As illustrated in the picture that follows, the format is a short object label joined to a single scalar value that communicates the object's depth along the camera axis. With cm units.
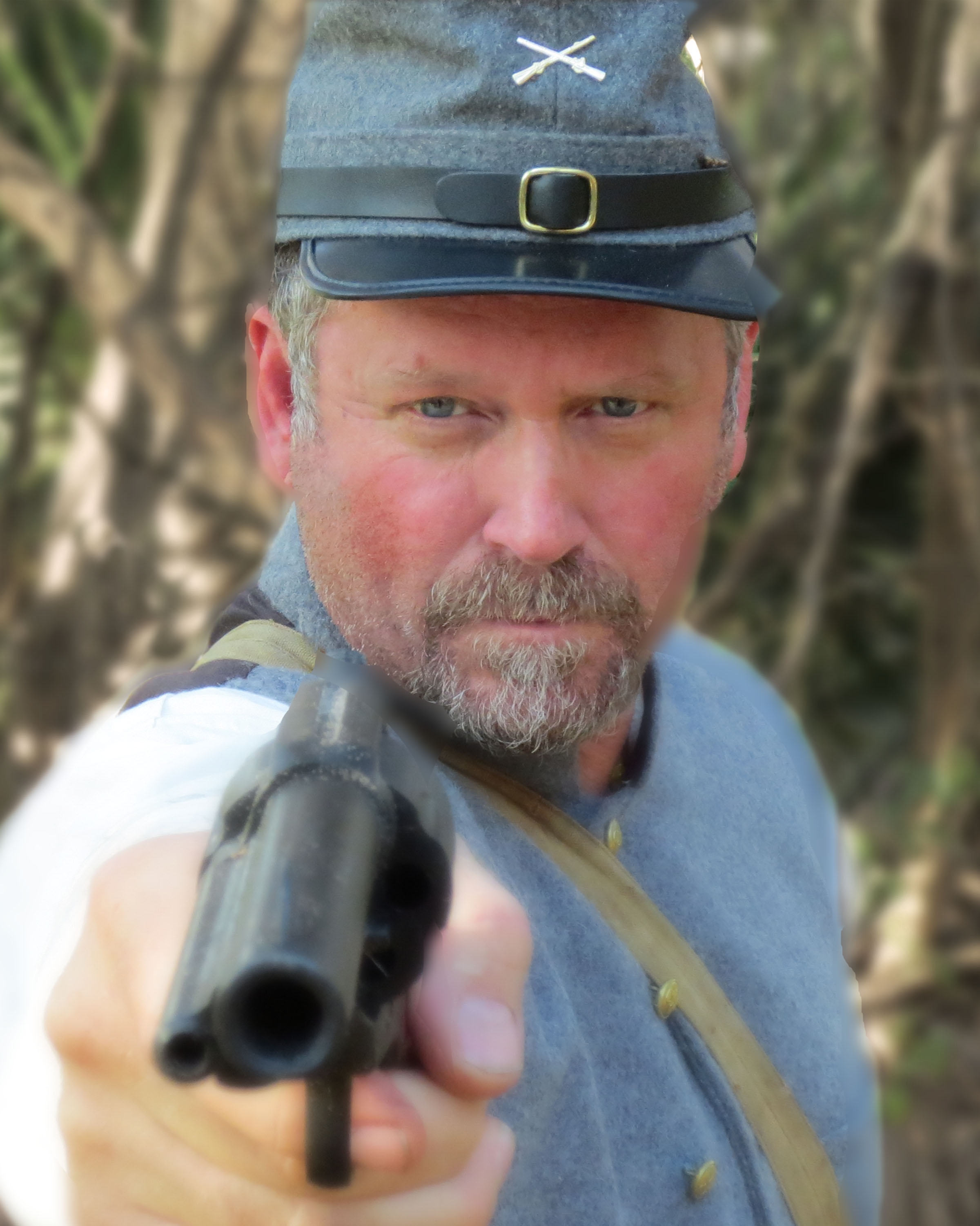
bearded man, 179
